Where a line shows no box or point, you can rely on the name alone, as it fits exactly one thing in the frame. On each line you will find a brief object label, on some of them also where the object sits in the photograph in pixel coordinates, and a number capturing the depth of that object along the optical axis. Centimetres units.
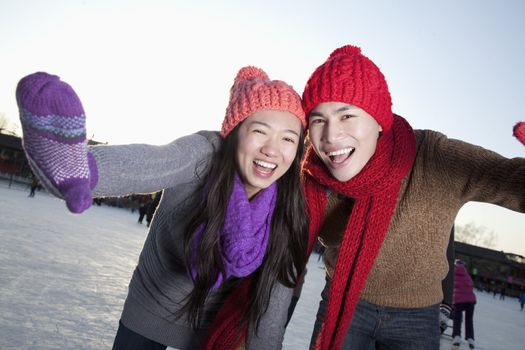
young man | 173
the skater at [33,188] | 1533
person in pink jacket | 611
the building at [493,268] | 3438
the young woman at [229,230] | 165
